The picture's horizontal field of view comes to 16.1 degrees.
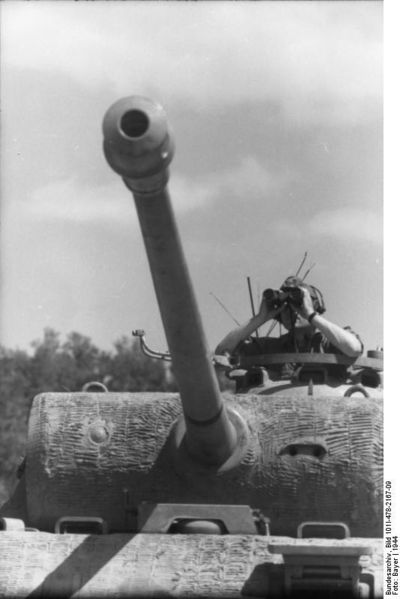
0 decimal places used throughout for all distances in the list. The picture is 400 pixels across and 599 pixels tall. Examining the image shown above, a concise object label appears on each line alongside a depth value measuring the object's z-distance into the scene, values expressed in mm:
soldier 12133
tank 9156
